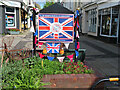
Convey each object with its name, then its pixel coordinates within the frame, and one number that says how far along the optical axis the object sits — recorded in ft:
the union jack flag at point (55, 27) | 17.75
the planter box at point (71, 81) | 13.46
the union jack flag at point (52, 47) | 18.35
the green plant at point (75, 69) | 14.90
